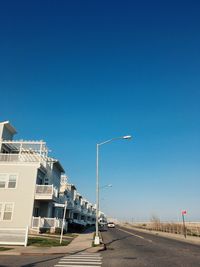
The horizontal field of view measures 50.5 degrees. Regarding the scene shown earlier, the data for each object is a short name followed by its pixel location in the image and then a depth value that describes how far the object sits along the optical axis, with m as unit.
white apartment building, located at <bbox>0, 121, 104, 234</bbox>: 21.24
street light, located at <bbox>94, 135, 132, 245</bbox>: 15.60
